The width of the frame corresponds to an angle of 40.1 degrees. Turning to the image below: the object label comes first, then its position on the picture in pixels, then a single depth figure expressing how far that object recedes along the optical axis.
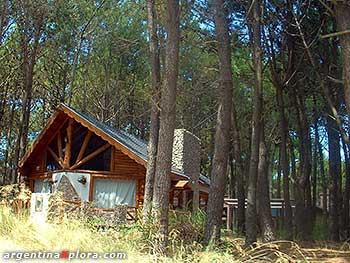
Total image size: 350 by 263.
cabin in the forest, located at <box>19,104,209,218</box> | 15.71
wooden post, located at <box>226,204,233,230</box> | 18.95
